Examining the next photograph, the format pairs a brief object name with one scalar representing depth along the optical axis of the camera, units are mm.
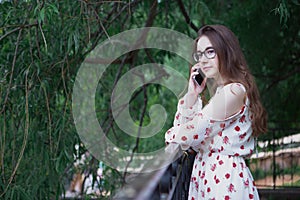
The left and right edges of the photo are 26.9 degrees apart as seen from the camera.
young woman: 2164
